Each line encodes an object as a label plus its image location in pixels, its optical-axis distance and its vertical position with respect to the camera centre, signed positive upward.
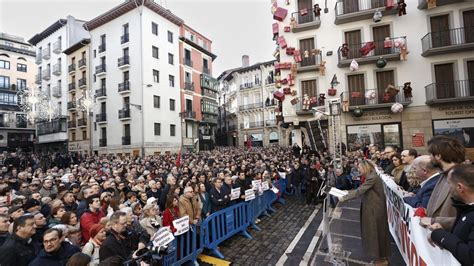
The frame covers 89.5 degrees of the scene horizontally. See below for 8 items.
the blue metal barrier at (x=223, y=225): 5.54 -2.17
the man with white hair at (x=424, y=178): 3.30 -0.66
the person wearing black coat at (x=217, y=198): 6.73 -1.59
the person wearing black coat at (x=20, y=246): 3.13 -1.29
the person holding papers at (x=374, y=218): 4.33 -1.52
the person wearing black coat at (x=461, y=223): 1.91 -0.79
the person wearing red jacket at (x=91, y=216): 4.52 -1.36
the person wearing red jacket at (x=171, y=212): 4.98 -1.47
